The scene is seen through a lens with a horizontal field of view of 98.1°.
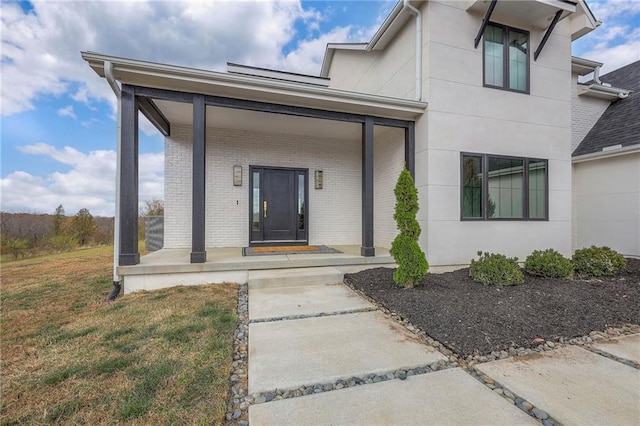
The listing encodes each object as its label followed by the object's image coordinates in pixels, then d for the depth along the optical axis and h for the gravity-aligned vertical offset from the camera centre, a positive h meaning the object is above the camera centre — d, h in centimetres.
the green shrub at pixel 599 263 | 482 -80
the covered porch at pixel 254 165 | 438 +124
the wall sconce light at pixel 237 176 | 695 +103
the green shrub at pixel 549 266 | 463 -81
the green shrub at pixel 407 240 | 398 -33
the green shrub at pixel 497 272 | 421 -84
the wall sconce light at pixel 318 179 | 751 +104
